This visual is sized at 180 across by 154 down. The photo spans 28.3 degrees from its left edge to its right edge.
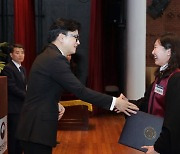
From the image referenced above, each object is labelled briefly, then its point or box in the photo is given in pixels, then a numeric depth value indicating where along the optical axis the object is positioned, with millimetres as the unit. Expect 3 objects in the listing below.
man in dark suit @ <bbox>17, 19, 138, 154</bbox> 2030
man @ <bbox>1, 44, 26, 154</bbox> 3578
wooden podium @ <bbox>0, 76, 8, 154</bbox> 2769
